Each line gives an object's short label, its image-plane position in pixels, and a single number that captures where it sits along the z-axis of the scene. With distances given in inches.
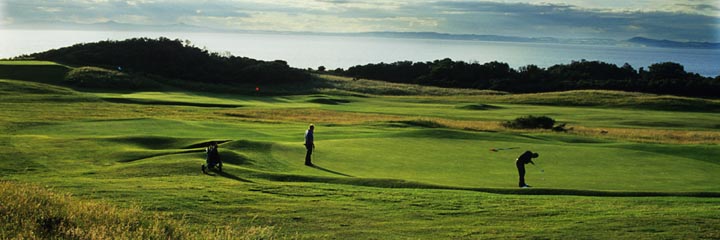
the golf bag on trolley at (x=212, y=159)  867.4
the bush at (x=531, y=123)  1952.5
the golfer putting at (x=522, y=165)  820.1
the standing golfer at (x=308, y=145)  960.3
